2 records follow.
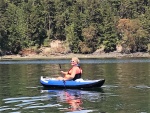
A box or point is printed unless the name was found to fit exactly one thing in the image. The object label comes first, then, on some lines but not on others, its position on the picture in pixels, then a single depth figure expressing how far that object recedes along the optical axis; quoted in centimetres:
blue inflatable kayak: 3070
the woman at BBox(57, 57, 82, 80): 3005
